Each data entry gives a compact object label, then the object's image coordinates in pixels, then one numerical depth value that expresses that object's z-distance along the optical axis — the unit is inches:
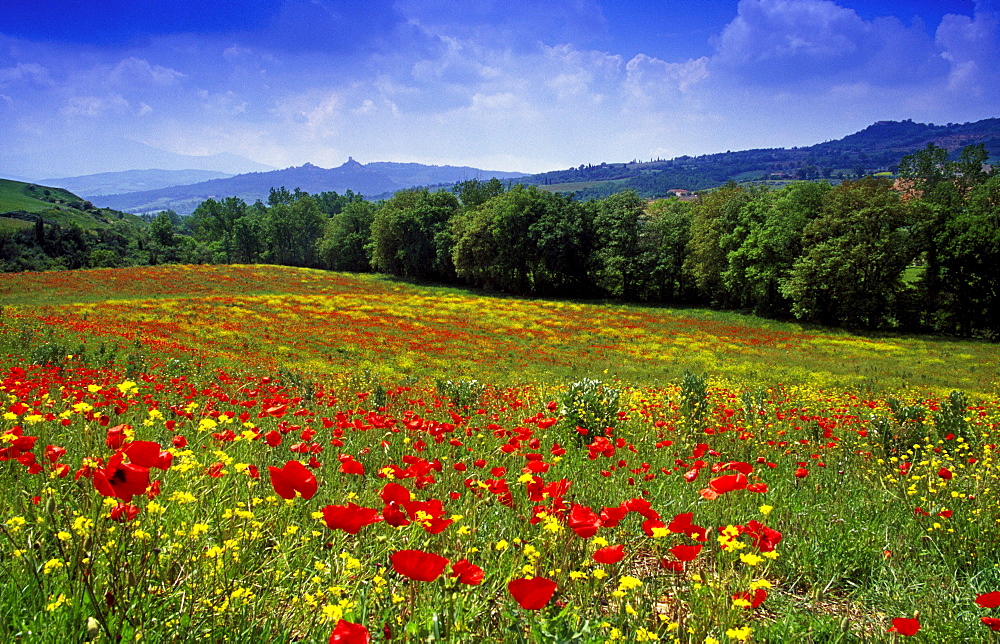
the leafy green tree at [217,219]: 3673.7
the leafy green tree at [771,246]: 1439.5
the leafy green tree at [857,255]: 1270.9
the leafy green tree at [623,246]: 1854.1
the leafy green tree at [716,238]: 1624.0
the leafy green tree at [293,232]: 3127.5
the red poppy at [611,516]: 84.9
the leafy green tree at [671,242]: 1811.0
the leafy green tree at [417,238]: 2306.8
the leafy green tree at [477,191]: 2576.3
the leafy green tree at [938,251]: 1296.8
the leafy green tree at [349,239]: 2770.7
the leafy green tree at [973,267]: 1250.0
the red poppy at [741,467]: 105.3
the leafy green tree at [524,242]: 2004.2
